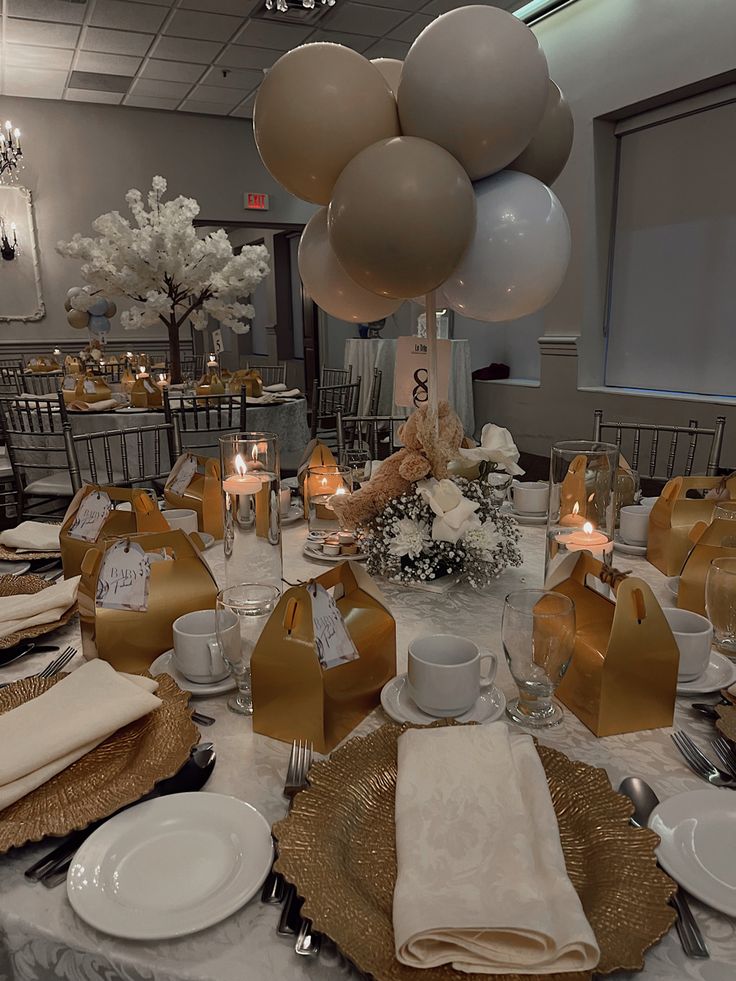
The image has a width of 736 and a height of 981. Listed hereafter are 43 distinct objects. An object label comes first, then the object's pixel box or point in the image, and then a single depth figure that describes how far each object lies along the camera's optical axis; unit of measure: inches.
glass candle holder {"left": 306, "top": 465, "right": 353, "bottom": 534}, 61.2
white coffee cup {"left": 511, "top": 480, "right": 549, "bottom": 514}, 67.4
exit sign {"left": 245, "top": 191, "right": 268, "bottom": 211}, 291.9
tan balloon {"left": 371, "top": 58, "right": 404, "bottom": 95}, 52.7
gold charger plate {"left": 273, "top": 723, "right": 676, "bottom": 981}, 20.6
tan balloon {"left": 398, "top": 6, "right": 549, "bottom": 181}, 44.3
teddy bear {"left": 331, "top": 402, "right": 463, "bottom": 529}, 49.9
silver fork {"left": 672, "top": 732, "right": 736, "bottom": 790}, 28.7
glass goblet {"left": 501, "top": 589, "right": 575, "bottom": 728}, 31.6
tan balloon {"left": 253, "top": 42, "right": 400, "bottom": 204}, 45.3
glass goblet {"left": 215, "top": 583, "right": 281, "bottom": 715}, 33.2
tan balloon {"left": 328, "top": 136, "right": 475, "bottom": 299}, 43.2
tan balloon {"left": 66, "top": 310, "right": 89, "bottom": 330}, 252.1
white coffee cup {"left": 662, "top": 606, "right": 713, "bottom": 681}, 35.7
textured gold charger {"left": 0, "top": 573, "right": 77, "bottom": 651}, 42.2
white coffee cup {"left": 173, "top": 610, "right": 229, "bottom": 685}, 35.7
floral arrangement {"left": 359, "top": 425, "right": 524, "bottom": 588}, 46.9
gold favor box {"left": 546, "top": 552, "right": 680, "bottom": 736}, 32.3
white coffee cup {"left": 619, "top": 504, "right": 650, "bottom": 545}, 57.3
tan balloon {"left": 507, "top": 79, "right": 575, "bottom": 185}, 53.2
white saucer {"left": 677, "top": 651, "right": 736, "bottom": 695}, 35.2
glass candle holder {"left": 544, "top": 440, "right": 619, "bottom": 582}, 46.0
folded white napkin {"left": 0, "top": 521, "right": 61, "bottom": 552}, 56.5
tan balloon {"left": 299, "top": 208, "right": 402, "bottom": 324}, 57.7
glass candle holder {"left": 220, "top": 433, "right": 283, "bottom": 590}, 45.7
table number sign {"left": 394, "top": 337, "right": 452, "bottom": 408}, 55.1
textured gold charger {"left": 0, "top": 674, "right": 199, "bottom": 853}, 25.7
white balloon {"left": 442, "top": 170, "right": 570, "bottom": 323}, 49.0
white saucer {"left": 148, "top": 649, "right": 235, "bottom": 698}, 35.3
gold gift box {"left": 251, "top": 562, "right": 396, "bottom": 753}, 31.0
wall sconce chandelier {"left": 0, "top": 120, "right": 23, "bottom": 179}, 235.6
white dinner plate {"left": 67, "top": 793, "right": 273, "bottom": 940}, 21.8
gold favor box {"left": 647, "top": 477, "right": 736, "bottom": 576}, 51.3
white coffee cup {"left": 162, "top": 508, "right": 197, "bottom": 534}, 57.4
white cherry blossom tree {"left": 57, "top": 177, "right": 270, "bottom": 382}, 134.6
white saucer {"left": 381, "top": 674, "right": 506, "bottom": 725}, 32.7
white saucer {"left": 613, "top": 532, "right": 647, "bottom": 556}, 56.2
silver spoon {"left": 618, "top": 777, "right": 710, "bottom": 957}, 21.0
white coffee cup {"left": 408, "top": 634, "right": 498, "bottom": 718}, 32.1
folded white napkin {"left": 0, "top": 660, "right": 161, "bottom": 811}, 27.9
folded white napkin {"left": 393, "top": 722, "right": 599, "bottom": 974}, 20.0
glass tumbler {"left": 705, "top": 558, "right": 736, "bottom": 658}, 38.5
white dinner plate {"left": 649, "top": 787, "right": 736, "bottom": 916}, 22.7
